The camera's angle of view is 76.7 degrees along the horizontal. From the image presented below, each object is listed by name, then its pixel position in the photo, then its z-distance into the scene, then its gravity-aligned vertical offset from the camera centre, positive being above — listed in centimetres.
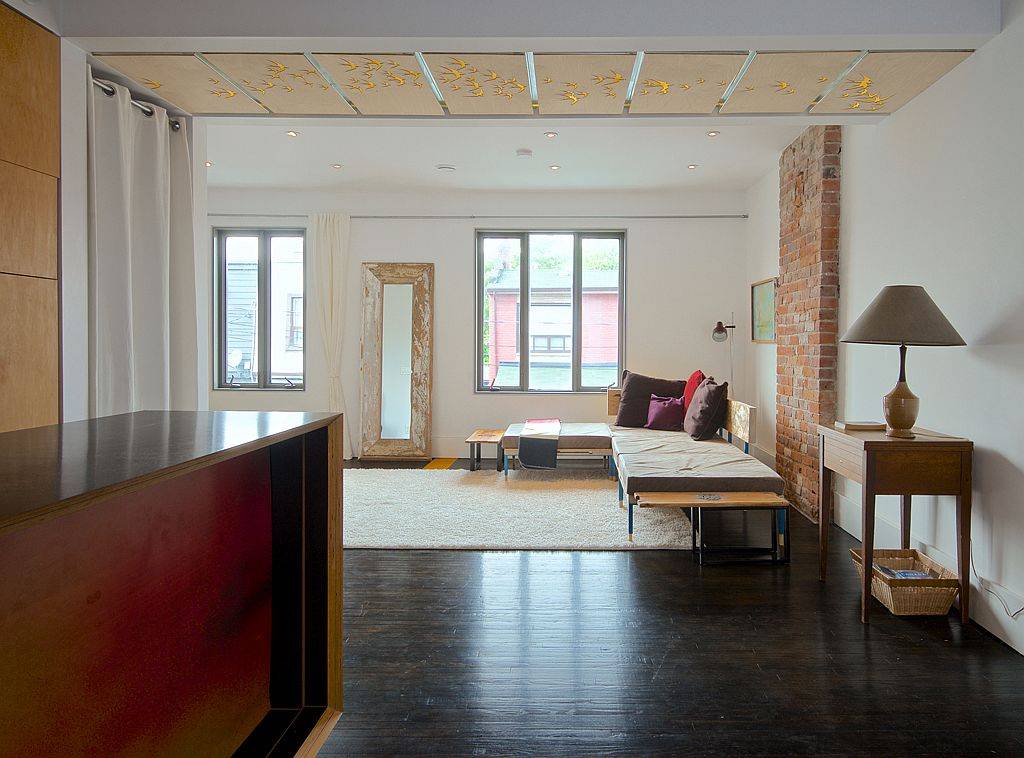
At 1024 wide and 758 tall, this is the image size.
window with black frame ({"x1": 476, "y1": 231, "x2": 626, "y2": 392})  684 +58
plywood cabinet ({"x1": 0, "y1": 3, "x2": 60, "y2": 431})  247 +54
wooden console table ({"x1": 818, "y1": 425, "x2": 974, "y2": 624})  277 -46
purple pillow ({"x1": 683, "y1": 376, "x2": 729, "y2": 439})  539 -38
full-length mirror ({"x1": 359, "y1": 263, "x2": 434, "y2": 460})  671 +5
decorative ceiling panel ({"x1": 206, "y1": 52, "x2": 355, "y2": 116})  290 +135
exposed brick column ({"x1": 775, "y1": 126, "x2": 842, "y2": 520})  425 +44
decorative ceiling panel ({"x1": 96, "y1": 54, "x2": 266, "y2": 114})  295 +136
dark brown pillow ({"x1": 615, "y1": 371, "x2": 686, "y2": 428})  612 -27
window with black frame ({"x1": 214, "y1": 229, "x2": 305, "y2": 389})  691 +57
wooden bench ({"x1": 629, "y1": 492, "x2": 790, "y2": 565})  356 -77
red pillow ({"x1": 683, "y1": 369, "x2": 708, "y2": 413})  602 -17
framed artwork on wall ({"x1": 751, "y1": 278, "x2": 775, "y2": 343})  562 +51
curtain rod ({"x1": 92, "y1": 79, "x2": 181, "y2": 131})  304 +129
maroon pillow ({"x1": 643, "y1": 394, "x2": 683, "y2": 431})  587 -45
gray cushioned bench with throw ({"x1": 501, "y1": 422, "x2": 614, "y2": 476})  567 -68
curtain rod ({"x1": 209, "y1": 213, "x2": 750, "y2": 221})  673 +152
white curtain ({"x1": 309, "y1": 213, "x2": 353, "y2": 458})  670 +93
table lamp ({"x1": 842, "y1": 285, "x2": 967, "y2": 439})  276 +17
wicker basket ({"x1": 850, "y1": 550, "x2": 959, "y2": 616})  281 -99
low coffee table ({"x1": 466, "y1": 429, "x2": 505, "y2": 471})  596 -73
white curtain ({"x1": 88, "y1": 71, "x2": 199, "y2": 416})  307 +50
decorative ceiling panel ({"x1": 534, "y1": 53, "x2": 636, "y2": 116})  287 +134
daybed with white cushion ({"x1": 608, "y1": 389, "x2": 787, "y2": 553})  382 -65
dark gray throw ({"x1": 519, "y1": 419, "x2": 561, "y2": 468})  562 -74
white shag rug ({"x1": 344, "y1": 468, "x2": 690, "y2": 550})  390 -104
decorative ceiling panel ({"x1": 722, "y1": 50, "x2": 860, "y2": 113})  280 +134
